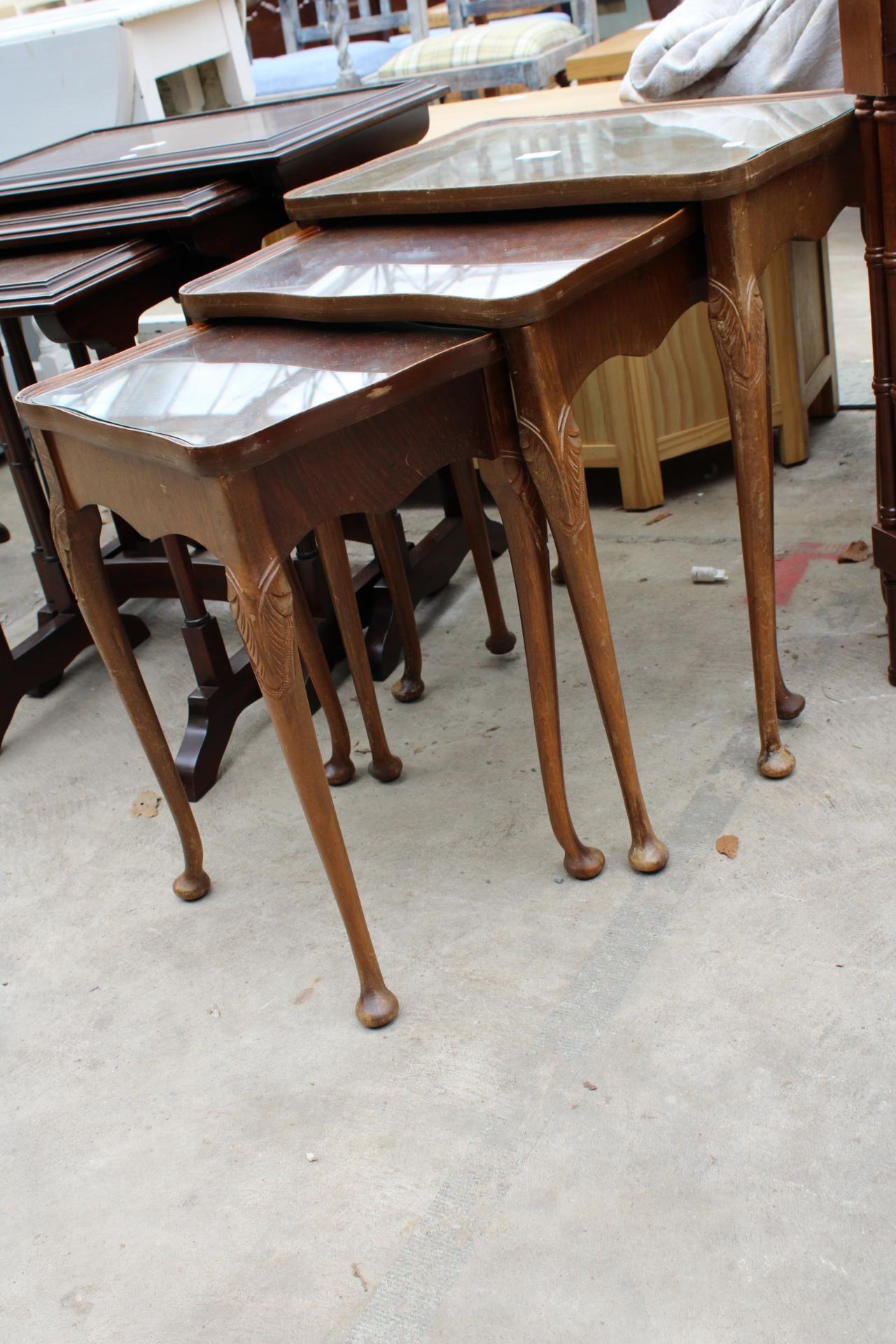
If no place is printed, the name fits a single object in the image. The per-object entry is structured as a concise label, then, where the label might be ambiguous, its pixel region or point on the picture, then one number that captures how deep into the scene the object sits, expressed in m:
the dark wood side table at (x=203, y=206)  1.99
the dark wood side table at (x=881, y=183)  1.61
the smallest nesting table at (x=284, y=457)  1.27
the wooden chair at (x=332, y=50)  5.30
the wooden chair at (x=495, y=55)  4.84
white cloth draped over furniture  2.15
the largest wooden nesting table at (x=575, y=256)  1.42
